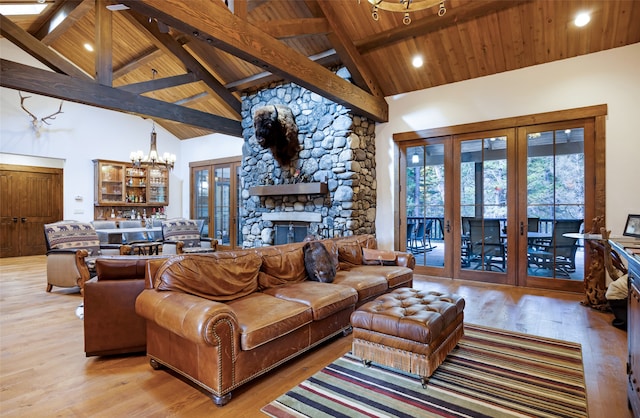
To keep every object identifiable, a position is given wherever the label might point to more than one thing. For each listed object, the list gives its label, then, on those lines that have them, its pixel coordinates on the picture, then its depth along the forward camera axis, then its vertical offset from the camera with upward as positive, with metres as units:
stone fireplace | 5.77 +0.57
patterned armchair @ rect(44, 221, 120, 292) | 4.73 -0.67
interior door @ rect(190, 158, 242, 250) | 9.08 +0.27
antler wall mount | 7.79 +2.12
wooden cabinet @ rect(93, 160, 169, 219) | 9.12 +0.54
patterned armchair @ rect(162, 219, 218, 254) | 6.02 -0.55
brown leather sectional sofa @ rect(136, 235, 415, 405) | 2.11 -0.76
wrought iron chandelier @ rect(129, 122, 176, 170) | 6.56 +0.97
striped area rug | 2.05 -1.23
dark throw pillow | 3.55 -0.59
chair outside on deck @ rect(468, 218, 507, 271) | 5.33 -0.59
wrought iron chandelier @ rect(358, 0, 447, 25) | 2.72 +1.67
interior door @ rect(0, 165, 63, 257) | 8.38 +0.06
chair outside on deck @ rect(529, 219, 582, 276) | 4.80 -0.63
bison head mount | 5.97 +1.40
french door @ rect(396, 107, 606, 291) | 4.74 +0.14
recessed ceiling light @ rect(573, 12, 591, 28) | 4.12 +2.33
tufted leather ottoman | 2.29 -0.89
